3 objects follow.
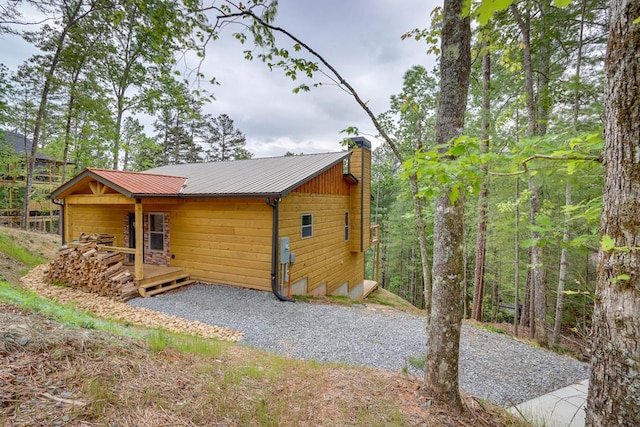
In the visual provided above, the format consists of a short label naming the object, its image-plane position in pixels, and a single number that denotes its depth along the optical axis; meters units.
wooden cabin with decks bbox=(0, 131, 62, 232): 15.55
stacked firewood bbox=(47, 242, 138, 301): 6.69
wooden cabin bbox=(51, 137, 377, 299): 7.20
